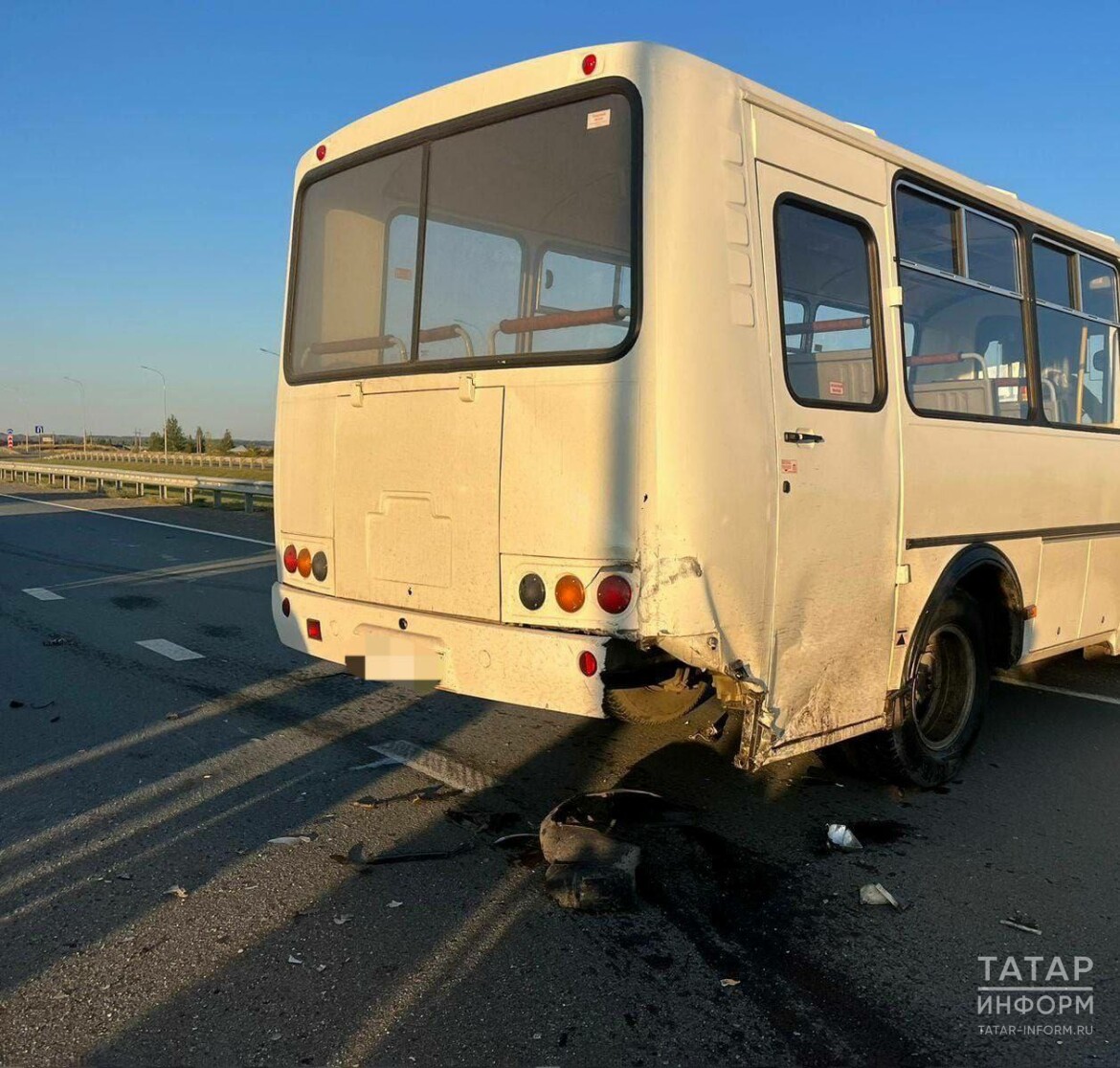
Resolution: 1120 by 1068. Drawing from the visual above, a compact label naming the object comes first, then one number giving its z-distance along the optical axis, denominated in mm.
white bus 3586
